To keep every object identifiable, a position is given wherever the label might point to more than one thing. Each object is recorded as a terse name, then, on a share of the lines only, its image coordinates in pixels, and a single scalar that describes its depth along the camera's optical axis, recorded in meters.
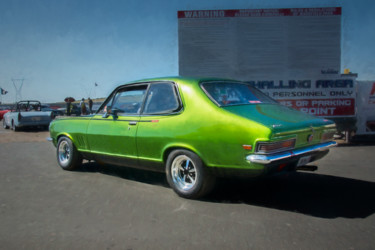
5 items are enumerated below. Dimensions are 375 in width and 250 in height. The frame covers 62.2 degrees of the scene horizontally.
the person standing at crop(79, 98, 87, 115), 15.07
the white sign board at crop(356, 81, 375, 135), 8.67
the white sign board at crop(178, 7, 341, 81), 8.70
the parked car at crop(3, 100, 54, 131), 13.83
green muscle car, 3.27
